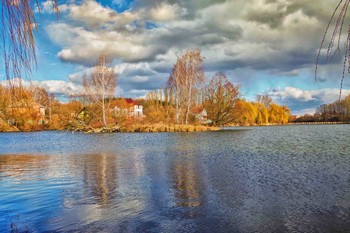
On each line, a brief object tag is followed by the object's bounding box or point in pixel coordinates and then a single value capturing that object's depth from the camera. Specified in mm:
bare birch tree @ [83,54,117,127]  55500
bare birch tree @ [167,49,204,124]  55094
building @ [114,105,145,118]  63494
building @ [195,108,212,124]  61591
